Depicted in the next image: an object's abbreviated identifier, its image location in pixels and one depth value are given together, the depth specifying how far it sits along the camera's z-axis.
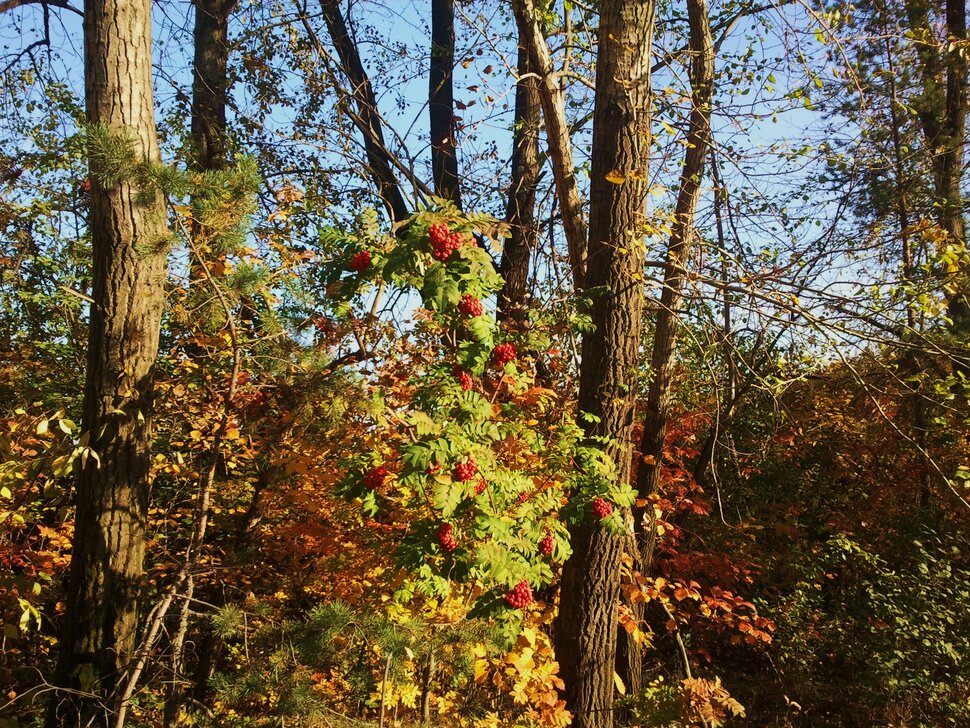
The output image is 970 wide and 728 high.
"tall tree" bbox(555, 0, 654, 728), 4.20
